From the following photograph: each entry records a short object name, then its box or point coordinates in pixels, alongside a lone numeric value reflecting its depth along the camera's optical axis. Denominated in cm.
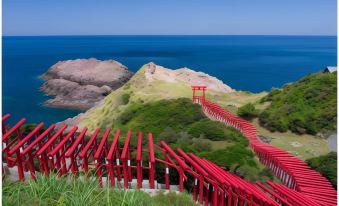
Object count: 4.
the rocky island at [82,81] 9125
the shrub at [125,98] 4934
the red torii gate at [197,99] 4070
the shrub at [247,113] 3572
